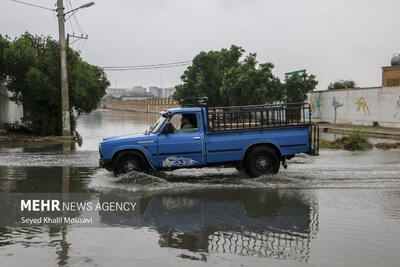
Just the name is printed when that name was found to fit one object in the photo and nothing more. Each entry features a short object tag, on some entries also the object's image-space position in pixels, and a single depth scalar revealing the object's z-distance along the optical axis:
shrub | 18.36
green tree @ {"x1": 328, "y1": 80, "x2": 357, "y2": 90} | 60.29
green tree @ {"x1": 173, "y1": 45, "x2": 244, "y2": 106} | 52.00
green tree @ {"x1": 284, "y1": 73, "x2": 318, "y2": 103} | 43.16
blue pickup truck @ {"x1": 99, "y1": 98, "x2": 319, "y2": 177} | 10.48
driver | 10.80
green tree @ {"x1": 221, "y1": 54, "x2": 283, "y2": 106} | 42.00
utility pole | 22.58
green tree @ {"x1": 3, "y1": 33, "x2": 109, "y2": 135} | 23.50
